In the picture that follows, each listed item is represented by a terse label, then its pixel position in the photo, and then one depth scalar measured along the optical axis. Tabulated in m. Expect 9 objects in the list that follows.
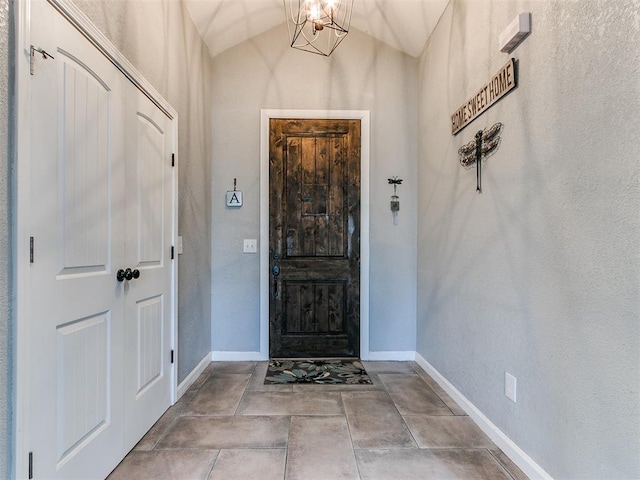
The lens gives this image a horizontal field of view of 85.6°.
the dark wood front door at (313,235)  3.31
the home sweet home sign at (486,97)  1.78
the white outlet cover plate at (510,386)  1.75
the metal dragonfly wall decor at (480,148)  1.95
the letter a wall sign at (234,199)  3.28
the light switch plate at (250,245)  3.31
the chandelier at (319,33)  3.04
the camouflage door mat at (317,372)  2.79
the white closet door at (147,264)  1.82
